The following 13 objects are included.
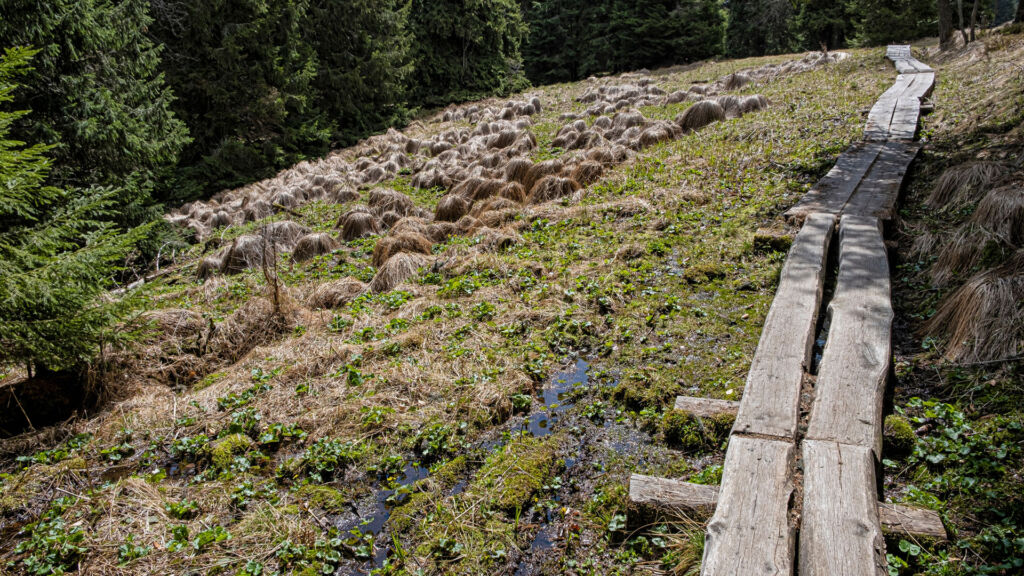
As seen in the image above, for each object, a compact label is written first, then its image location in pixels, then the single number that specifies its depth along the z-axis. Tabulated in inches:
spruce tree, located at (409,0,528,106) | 826.2
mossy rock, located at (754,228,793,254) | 187.3
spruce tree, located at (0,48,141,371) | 135.8
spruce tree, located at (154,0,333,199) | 522.0
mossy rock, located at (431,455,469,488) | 114.4
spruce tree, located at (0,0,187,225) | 281.9
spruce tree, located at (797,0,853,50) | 1027.3
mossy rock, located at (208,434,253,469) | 129.1
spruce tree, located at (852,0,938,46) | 820.0
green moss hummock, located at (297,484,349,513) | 111.7
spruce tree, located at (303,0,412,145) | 673.6
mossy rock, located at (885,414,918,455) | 97.3
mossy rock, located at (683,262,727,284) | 183.5
